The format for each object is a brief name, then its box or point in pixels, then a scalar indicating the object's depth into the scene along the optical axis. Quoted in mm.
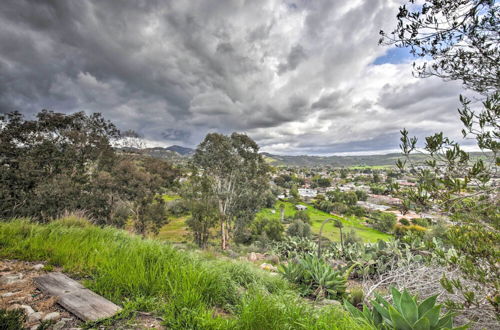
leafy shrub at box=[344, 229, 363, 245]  18891
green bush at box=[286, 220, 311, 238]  28156
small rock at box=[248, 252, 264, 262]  9730
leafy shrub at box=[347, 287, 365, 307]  4110
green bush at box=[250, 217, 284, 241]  26786
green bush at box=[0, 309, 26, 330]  1519
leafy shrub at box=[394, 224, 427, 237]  34656
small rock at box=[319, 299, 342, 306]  3590
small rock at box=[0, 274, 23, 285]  2399
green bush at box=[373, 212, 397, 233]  38666
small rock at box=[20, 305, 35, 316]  1899
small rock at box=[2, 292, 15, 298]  2135
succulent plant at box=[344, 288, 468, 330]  1890
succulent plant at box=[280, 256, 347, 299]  4191
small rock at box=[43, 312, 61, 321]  1851
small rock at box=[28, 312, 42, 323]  1817
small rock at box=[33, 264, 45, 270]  2865
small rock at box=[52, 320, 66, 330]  1765
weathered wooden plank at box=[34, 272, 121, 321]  1946
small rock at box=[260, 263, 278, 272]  6962
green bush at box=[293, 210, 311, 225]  40731
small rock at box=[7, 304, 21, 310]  1936
